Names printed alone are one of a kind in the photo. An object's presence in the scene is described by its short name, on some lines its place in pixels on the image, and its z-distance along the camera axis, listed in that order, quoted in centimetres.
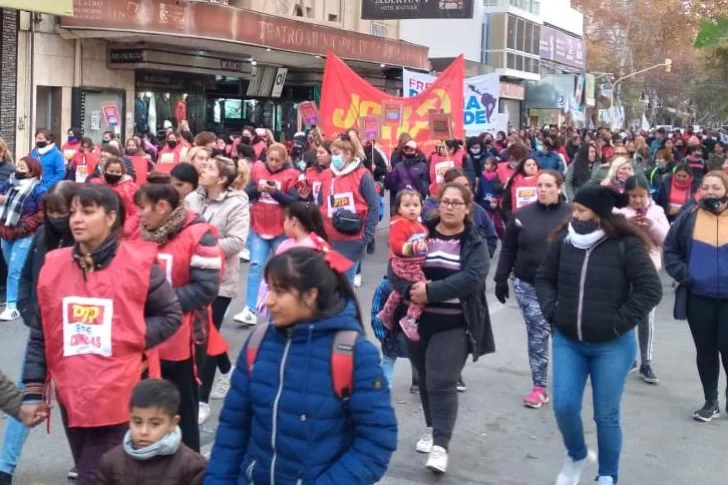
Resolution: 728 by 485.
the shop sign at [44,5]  1709
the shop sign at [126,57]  2228
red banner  1579
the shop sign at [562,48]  5362
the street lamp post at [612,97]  6321
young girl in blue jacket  325
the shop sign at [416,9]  2228
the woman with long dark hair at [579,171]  1436
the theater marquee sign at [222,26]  1988
